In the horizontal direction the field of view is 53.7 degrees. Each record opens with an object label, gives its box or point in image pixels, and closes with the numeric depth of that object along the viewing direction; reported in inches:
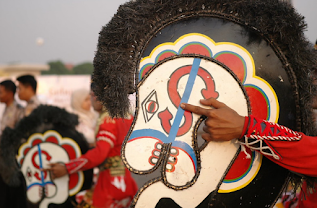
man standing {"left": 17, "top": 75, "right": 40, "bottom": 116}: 182.8
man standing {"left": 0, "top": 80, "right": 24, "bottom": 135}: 185.8
